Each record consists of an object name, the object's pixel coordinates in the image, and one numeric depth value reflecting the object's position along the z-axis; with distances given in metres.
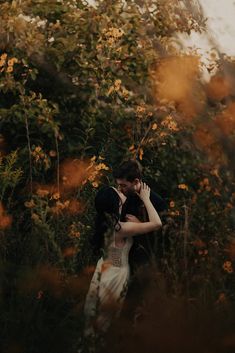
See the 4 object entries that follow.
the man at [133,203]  5.15
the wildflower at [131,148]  6.64
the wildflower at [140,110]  6.77
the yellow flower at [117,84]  6.79
